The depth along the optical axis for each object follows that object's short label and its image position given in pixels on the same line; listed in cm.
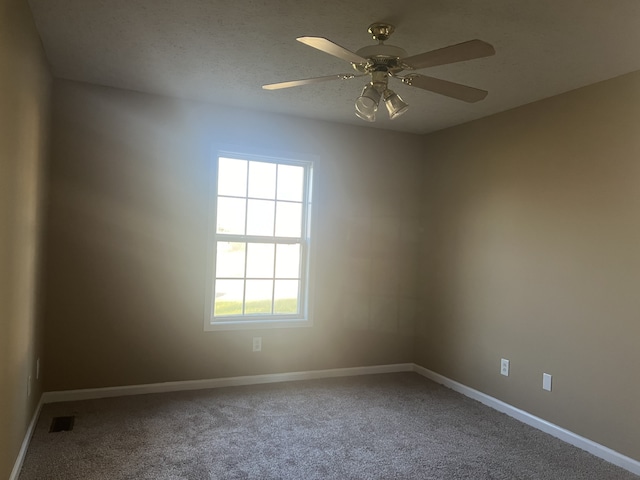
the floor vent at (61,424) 289
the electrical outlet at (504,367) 357
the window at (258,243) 396
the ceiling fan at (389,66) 182
